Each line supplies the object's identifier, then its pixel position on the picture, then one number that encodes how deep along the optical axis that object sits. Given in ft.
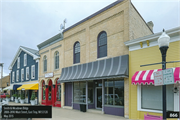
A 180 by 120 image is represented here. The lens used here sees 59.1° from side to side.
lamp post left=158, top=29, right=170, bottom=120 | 18.96
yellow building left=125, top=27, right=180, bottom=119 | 29.09
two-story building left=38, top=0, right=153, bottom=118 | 38.29
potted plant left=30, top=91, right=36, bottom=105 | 67.92
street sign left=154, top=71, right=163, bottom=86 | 17.93
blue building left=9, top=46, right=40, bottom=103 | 74.84
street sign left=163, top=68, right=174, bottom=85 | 16.84
